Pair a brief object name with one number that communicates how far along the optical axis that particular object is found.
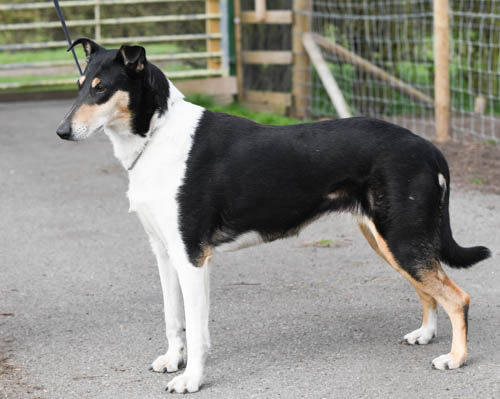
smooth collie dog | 7.00
